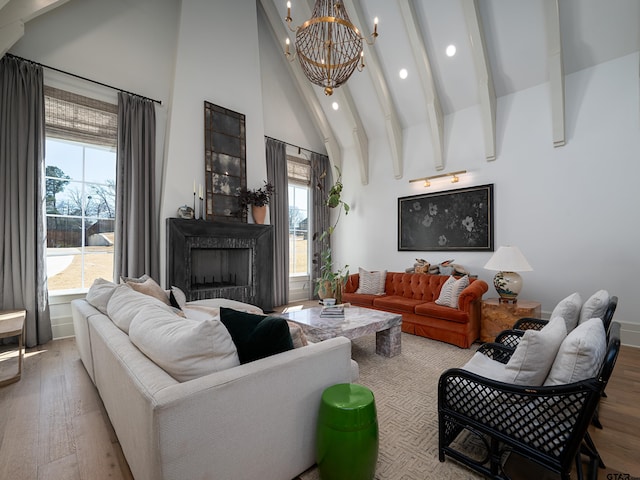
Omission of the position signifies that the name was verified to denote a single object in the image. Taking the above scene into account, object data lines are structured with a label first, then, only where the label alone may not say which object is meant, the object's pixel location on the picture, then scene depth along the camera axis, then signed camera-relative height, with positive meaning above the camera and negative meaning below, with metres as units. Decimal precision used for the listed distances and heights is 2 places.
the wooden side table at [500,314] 3.49 -0.90
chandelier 2.59 +1.76
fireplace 4.30 -0.31
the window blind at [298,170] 6.36 +1.51
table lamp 3.33 -0.35
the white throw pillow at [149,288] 2.72 -0.42
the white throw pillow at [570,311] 2.00 -0.50
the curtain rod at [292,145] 6.06 +2.01
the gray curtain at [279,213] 5.93 +0.54
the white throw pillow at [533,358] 1.47 -0.59
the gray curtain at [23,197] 3.41 +0.54
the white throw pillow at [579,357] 1.33 -0.54
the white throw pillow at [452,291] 3.80 -0.68
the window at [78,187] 3.86 +0.75
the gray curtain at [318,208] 6.73 +0.73
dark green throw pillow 1.39 -0.43
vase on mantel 5.20 +0.48
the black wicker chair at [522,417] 1.28 -0.89
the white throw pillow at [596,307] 1.88 -0.44
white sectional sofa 1.08 -0.71
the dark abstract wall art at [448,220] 4.79 +0.31
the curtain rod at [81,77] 3.53 +2.15
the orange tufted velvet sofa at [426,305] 3.61 -0.92
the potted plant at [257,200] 5.02 +0.68
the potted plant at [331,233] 5.26 +0.15
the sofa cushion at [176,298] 3.04 -0.59
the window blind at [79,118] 3.77 +1.63
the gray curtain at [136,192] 4.11 +0.69
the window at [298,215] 6.46 +0.56
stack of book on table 3.35 -0.81
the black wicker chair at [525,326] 1.91 -0.77
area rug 1.63 -1.26
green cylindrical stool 1.35 -0.90
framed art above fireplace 4.76 +1.29
